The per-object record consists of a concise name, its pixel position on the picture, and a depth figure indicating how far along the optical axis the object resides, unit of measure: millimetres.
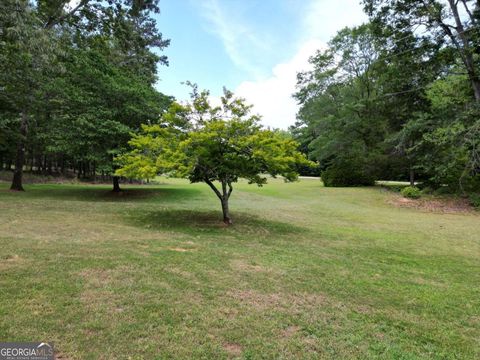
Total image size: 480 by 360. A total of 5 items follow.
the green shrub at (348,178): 24500
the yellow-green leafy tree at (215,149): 7639
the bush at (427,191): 19000
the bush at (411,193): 18047
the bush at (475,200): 15341
